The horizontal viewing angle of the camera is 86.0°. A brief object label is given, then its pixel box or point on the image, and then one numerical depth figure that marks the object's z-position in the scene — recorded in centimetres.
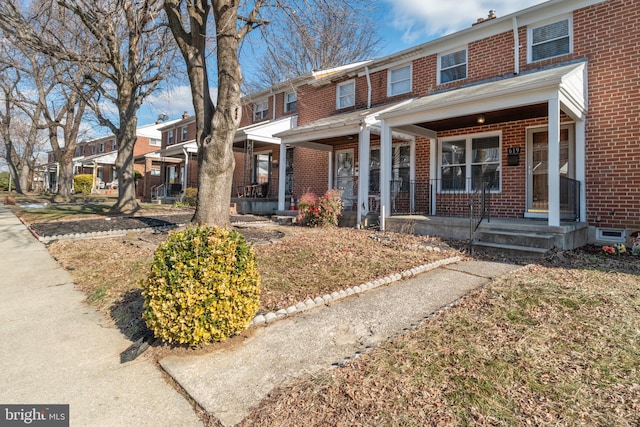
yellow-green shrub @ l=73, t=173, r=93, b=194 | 2574
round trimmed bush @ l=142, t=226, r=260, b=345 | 282
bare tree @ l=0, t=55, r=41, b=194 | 2080
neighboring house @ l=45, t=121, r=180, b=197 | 3014
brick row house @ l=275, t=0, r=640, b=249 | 721
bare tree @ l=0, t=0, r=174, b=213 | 941
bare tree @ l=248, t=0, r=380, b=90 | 736
